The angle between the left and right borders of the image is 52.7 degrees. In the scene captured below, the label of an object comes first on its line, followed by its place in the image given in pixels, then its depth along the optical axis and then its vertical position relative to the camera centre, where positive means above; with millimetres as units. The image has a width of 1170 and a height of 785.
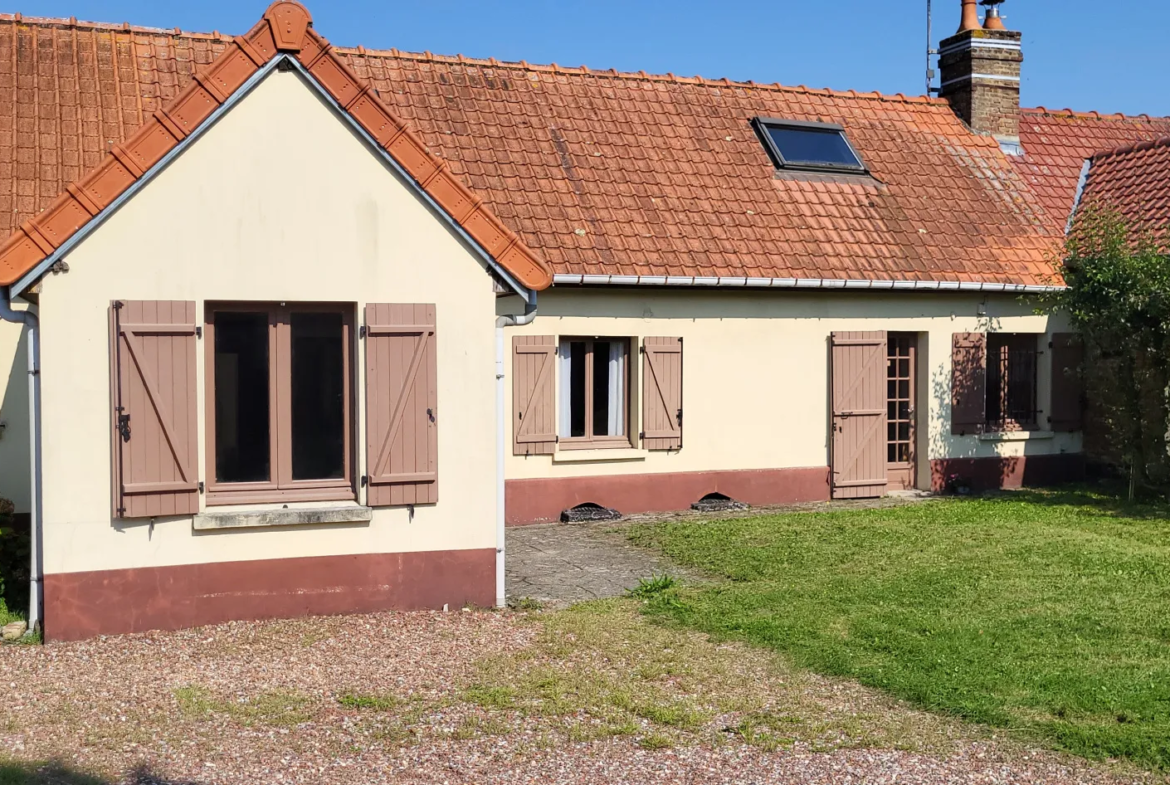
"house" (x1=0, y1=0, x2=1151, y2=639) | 7887 +667
